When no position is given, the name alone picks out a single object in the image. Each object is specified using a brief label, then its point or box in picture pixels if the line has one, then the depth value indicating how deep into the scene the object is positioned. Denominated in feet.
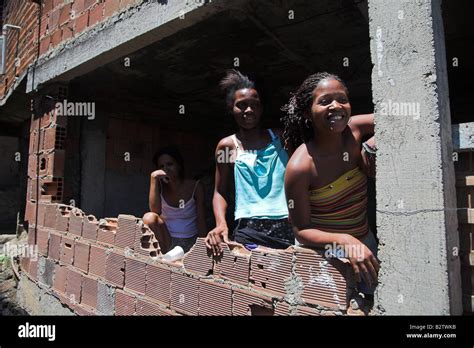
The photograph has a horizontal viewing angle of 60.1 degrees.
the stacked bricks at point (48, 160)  15.84
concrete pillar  5.85
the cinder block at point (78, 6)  14.77
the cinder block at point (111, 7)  12.93
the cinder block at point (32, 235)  17.16
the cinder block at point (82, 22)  14.51
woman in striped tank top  7.07
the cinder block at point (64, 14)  15.67
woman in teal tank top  9.24
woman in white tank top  12.95
